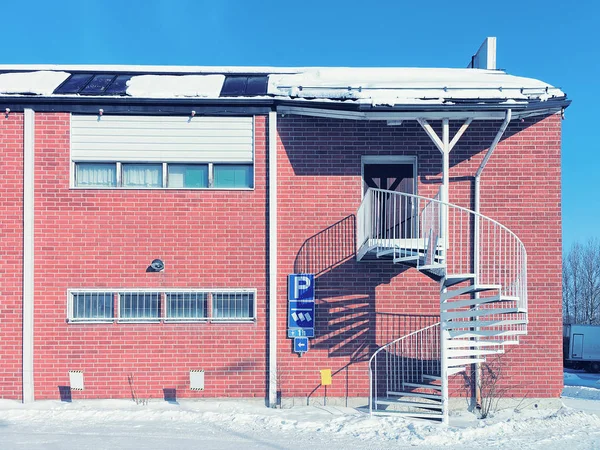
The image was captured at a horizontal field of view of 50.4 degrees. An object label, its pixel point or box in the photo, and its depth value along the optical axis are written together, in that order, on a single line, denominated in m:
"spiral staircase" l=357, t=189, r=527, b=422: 9.77
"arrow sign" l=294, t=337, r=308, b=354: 10.92
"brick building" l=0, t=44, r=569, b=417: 10.88
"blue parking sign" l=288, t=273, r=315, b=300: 11.01
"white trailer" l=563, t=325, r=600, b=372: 26.98
